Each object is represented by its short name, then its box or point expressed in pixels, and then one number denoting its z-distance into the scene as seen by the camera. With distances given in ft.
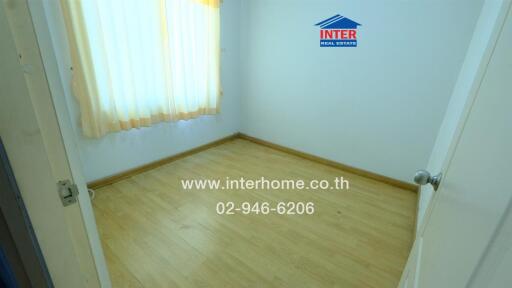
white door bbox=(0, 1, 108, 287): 1.32
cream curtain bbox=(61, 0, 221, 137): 6.04
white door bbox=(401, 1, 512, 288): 1.18
